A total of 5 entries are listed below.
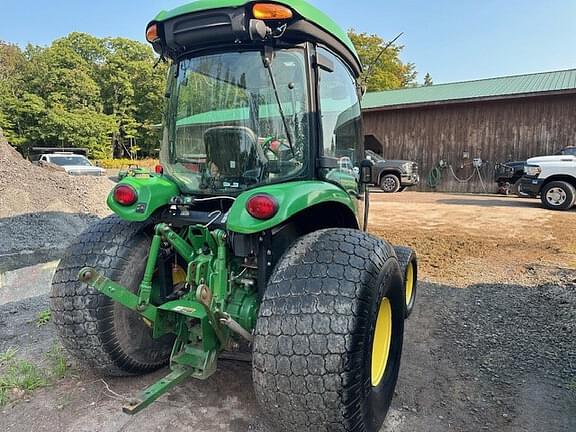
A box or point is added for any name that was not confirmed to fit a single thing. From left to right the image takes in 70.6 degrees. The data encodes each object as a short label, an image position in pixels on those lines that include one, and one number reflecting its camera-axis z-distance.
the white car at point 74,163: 17.14
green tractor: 1.72
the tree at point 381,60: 35.19
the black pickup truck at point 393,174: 15.23
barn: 15.09
